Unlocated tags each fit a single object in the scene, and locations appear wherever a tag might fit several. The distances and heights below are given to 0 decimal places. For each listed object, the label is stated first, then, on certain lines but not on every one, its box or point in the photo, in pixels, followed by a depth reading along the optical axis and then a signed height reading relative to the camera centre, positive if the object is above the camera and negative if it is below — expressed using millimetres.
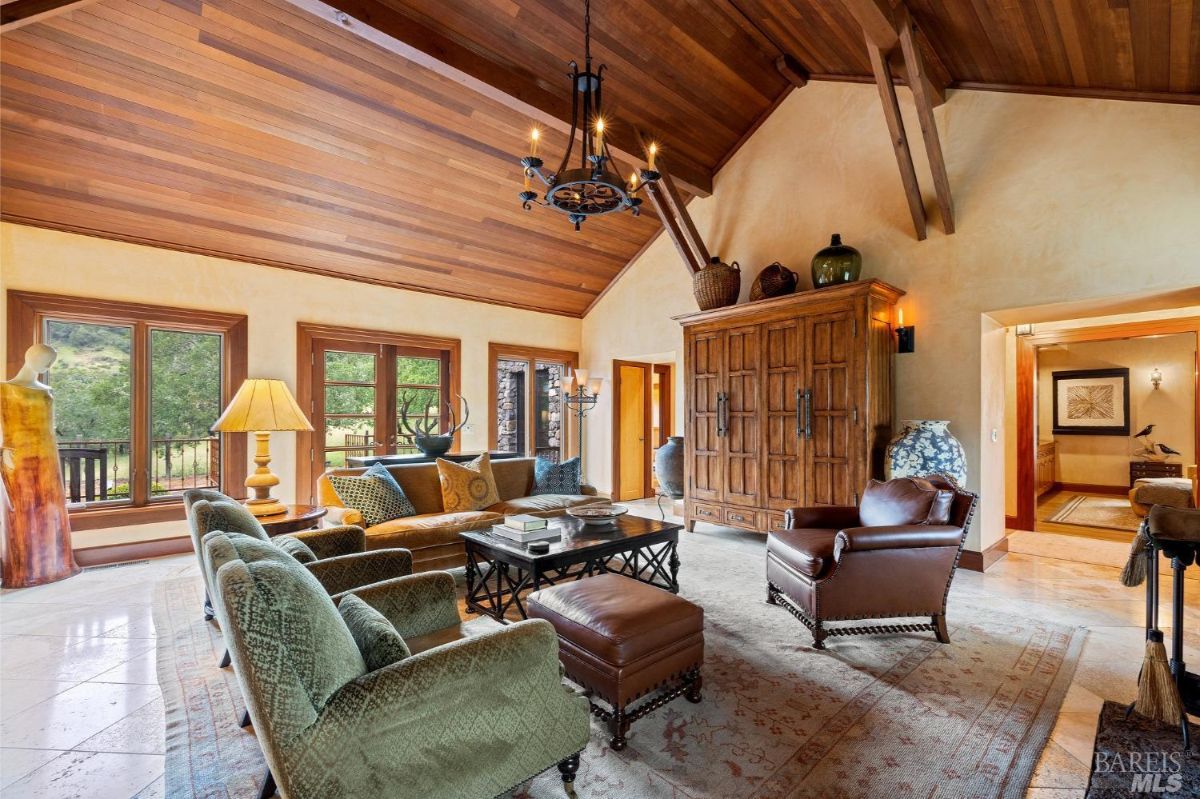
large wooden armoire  4410 -11
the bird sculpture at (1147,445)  7047 -624
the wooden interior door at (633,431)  7391 -397
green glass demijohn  4633 +1151
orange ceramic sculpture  3746 -520
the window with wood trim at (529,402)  6989 +16
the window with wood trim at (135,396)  4340 +93
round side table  3199 -685
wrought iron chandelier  2756 +1146
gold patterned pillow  4234 -657
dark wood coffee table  2930 -856
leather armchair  2766 -872
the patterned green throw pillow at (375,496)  3717 -634
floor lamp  5909 +132
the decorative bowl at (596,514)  3500 -721
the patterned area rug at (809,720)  1773 -1234
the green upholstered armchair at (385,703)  1160 -720
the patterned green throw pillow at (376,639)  1406 -619
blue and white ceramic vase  4102 -408
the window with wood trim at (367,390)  5516 +157
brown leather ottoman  1958 -900
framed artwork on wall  7367 -69
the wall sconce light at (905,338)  4688 +530
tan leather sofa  3572 -818
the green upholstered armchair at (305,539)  1859 -634
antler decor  4844 -282
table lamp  3232 -81
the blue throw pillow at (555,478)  4871 -672
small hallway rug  5656 -1319
